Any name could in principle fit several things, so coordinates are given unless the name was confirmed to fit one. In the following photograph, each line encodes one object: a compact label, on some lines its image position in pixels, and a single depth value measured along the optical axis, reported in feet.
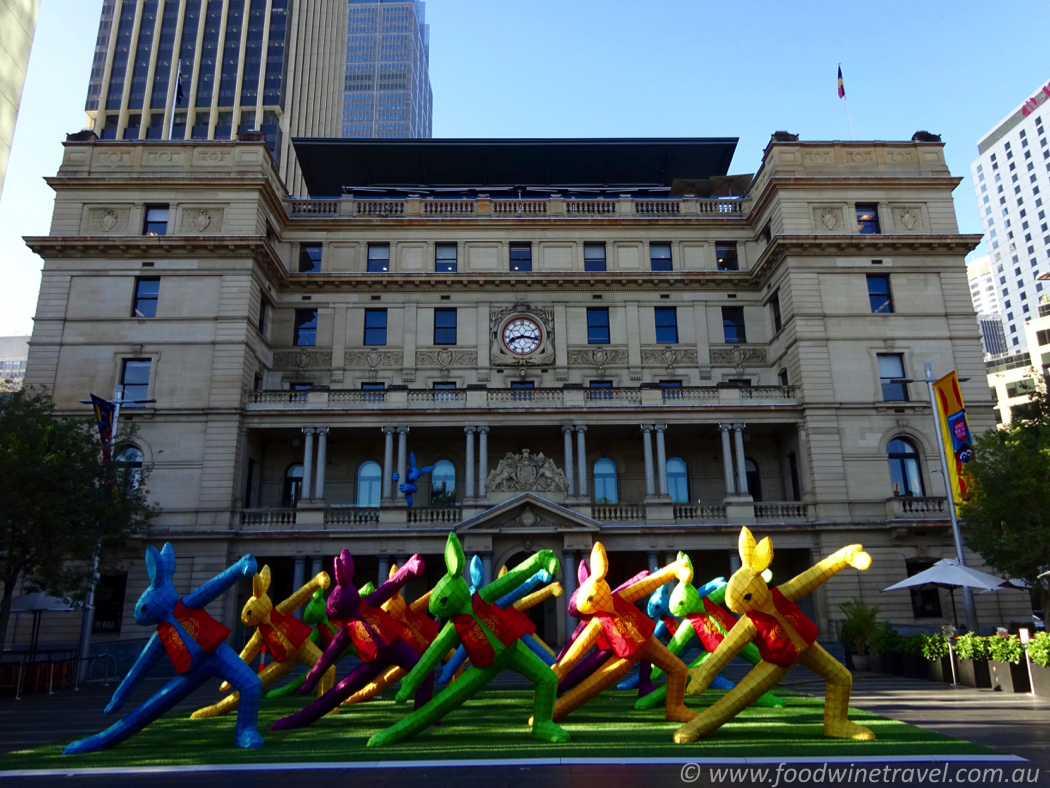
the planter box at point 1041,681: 51.52
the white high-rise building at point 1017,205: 423.64
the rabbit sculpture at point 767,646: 36.94
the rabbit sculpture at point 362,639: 43.75
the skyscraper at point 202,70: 320.70
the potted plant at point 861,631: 72.43
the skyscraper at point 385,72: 495.41
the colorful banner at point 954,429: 84.07
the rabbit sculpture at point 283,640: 50.37
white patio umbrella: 68.33
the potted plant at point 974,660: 57.77
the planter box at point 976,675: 57.82
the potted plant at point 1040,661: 51.13
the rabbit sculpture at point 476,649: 39.32
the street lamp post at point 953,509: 76.07
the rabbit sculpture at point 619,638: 43.19
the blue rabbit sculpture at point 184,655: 39.22
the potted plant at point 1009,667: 54.44
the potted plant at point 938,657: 62.09
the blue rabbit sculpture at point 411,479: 100.01
